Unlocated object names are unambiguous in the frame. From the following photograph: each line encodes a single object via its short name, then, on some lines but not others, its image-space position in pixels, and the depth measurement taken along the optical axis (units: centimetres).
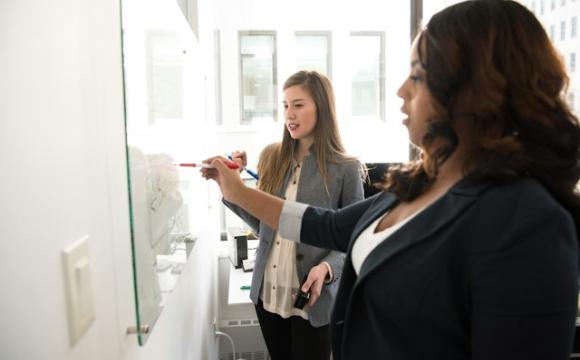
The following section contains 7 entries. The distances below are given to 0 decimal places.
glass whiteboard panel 67
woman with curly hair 52
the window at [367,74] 278
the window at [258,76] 263
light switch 48
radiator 243
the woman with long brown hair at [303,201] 149
